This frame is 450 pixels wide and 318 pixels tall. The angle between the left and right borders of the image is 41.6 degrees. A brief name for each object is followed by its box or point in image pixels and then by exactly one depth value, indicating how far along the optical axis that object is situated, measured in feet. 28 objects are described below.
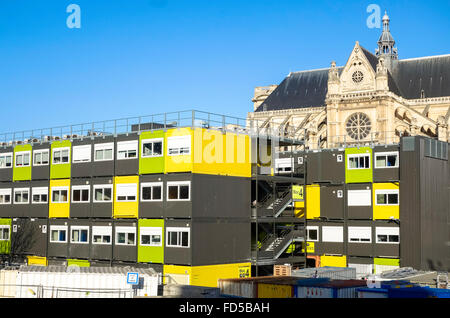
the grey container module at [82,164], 173.58
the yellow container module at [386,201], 172.92
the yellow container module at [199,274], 144.87
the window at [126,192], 161.79
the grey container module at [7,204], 193.88
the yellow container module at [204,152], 149.28
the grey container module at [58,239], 175.63
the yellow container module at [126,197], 160.86
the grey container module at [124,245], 158.81
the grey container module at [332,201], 183.73
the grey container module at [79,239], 170.19
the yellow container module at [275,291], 115.14
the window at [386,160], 175.22
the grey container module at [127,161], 162.40
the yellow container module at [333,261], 181.88
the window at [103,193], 168.04
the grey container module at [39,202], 184.24
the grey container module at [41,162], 185.98
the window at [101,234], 165.68
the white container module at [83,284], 116.16
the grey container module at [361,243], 176.65
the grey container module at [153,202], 153.89
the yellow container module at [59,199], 178.09
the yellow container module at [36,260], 179.78
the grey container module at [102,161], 168.45
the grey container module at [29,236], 182.09
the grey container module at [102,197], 167.02
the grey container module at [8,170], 197.98
